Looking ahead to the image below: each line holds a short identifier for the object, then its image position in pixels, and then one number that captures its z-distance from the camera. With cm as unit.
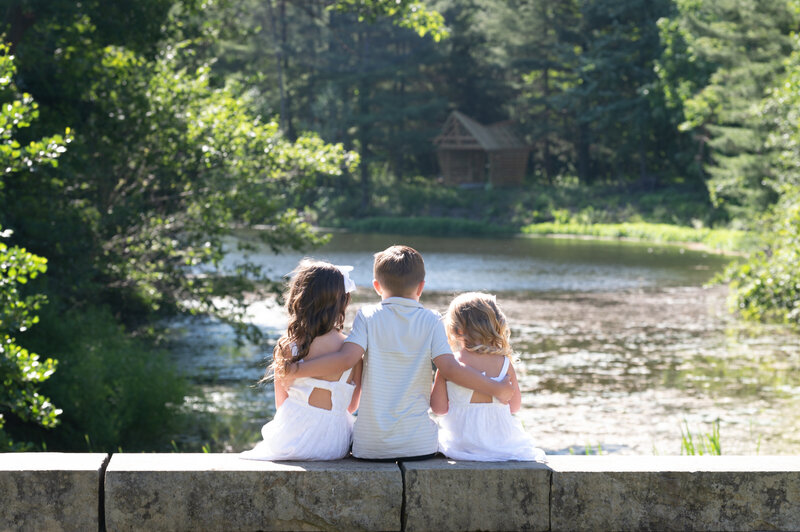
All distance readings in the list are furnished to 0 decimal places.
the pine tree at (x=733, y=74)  2853
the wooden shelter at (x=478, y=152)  4975
